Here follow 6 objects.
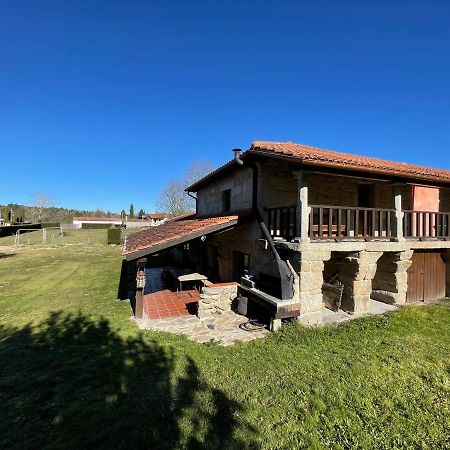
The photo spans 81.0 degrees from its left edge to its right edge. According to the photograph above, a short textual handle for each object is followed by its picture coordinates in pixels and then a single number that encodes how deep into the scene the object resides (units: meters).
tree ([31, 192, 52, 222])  68.38
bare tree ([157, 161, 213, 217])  46.39
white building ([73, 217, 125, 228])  70.25
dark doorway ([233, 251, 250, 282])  9.93
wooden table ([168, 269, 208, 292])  9.93
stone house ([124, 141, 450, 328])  6.74
